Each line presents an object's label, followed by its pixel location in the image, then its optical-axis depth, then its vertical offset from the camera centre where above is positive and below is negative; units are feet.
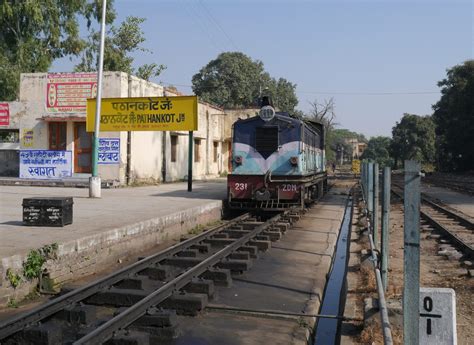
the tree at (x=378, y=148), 318.86 +13.43
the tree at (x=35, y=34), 104.17 +29.37
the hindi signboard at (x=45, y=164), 72.64 +0.17
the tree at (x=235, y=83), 225.76 +38.64
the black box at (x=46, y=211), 30.94 -2.84
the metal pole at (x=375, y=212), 28.66 -2.55
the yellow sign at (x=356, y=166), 163.12 +0.33
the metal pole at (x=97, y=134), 51.93 +3.29
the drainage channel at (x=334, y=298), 18.86 -6.24
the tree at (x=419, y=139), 252.21 +14.24
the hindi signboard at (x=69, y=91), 73.20 +10.82
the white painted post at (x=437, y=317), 10.66 -3.21
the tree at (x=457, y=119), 177.58 +18.12
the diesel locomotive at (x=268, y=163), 48.49 +0.35
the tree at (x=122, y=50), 131.44 +32.23
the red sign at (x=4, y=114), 78.64 +7.92
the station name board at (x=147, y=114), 63.21 +6.63
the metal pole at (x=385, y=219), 20.11 -2.21
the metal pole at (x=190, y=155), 61.94 +1.36
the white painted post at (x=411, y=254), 10.98 -1.97
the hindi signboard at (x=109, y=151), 71.09 +2.06
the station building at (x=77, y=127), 71.87 +5.76
